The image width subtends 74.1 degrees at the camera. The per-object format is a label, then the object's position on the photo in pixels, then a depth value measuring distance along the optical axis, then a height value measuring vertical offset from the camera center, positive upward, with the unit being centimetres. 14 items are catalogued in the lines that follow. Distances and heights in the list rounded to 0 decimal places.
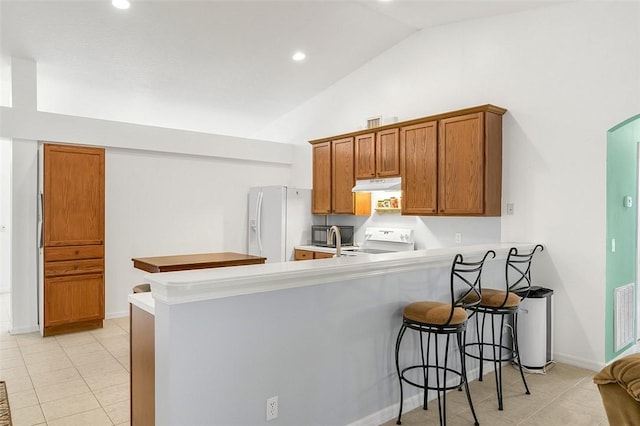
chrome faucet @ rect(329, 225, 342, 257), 289 -20
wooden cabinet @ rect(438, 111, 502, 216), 416 +48
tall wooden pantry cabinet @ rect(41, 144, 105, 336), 466 -30
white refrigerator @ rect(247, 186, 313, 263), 599 -14
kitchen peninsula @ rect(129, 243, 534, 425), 188 -66
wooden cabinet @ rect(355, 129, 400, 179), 509 +72
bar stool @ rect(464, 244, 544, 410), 310 -71
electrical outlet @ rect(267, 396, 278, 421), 218 -101
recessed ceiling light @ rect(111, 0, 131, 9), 386 +191
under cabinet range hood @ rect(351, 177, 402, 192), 504 +33
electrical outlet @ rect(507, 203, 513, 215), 425 +3
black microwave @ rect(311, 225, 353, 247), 601 -34
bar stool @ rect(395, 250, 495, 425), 255 -68
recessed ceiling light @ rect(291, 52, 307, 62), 529 +196
